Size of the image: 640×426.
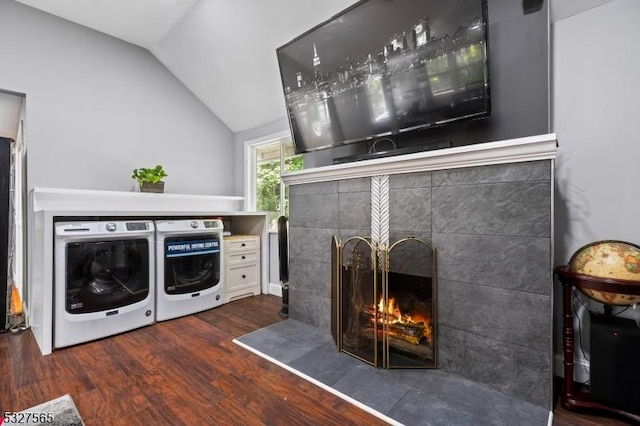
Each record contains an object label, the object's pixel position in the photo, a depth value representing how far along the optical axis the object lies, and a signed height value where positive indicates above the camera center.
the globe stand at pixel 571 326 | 1.31 -0.62
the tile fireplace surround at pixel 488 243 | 1.45 -0.18
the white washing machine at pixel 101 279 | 2.12 -0.54
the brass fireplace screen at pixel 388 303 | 1.83 -0.63
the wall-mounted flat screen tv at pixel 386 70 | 1.70 +1.01
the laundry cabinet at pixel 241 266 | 3.25 -0.64
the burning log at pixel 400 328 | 1.88 -0.79
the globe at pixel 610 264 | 1.31 -0.26
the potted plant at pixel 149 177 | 3.25 +0.42
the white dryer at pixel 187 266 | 2.65 -0.53
